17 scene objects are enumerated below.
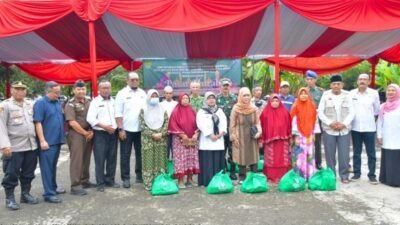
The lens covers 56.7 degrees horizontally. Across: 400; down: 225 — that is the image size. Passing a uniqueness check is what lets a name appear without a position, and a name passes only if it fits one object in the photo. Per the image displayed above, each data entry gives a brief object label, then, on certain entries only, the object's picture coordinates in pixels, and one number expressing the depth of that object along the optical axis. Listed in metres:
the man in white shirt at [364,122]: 5.19
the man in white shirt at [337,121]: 5.05
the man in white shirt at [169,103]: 5.49
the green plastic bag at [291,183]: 4.66
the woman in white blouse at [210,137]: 4.86
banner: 8.45
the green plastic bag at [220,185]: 4.62
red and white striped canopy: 4.91
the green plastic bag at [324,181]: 4.71
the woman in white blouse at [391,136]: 4.89
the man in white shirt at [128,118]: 5.03
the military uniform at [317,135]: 5.81
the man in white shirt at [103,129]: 4.75
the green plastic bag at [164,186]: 4.66
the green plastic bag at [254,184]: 4.65
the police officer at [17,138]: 4.12
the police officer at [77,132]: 4.66
